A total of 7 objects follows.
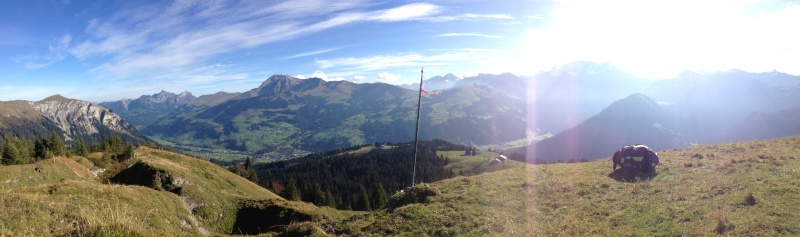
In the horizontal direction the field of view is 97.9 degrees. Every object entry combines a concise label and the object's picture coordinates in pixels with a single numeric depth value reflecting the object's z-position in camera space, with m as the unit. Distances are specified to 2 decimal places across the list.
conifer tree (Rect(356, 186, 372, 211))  102.01
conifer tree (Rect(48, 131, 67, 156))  68.62
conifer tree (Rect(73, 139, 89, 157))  67.12
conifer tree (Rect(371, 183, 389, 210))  102.38
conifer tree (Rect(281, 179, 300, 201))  87.28
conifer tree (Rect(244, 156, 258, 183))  107.96
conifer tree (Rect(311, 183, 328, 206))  97.46
